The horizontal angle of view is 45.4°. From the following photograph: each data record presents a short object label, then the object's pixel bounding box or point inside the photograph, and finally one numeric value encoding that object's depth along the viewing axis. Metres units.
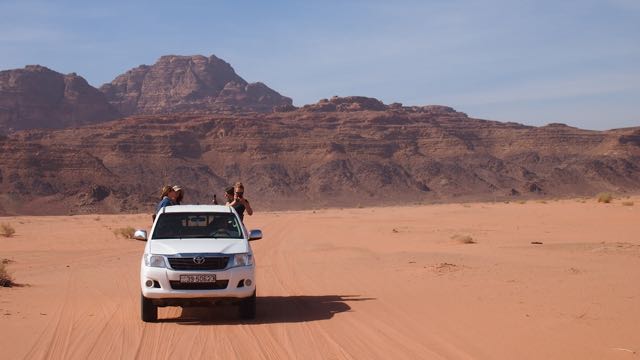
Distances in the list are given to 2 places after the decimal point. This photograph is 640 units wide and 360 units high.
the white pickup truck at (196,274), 10.21
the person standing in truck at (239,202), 13.16
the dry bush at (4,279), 14.84
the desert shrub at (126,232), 32.59
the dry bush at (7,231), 34.44
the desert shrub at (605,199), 51.58
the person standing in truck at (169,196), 12.76
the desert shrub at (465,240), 24.91
